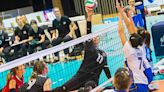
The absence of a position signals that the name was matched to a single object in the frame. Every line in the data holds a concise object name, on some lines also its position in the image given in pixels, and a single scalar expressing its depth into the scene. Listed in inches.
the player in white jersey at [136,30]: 381.7
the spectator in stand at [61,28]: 717.3
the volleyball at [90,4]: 462.3
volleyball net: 375.1
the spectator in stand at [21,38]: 777.7
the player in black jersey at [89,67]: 417.2
